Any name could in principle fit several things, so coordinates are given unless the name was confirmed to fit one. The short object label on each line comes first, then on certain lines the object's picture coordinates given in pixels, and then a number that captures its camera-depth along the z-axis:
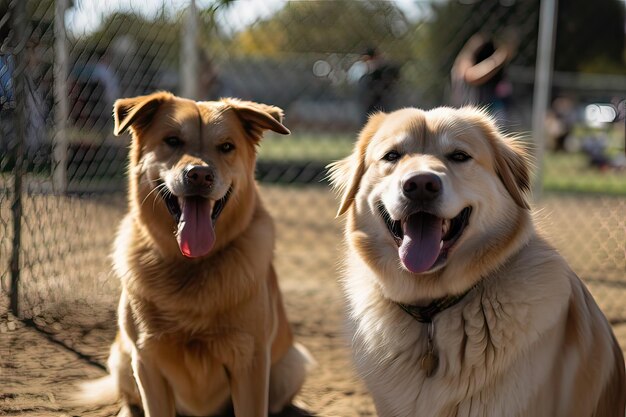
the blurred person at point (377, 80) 7.88
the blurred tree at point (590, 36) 17.52
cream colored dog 2.34
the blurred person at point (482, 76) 6.39
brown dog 2.78
